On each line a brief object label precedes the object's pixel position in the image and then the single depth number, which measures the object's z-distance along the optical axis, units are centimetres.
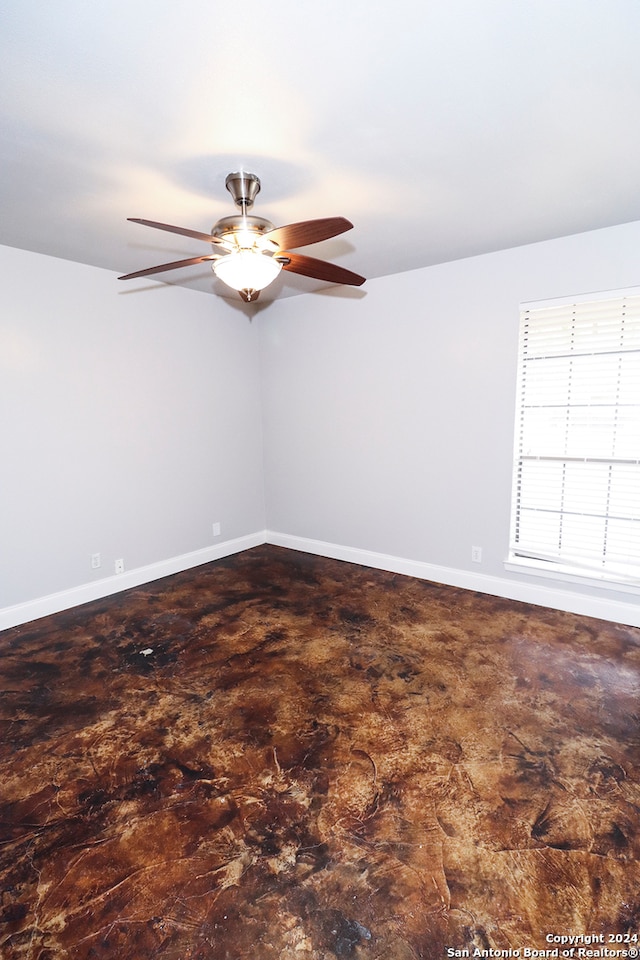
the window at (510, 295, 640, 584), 303
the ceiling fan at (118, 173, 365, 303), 195
